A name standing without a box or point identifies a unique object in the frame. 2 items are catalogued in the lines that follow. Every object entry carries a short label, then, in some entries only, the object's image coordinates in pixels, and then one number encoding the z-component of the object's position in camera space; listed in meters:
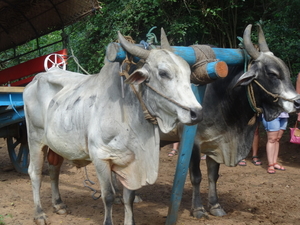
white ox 3.16
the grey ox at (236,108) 4.12
